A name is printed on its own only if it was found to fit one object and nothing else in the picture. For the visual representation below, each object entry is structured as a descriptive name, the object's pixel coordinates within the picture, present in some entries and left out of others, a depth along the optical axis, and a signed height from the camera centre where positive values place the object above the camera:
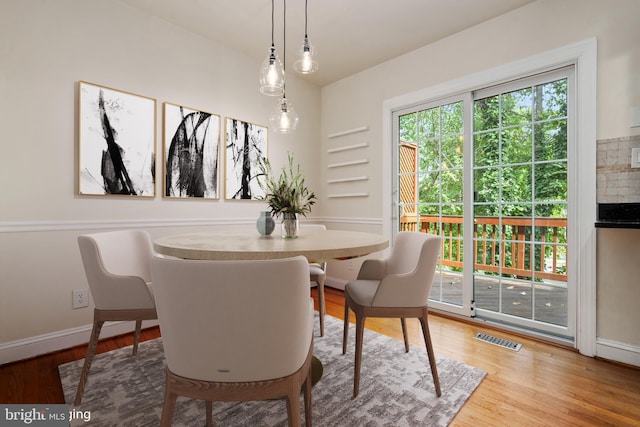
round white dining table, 1.20 -0.15
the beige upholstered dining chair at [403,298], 1.56 -0.45
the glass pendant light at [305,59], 1.88 +0.92
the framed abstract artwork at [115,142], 2.25 +0.53
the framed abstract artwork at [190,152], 2.71 +0.54
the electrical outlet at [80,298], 2.25 -0.63
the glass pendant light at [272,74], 1.87 +0.83
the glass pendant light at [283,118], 2.26 +0.68
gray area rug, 1.44 -0.95
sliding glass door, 2.38 +0.13
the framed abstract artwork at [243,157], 3.12 +0.56
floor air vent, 2.24 -0.97
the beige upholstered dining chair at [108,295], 1.52 -0.41
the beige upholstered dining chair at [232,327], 0.86 -0.33
